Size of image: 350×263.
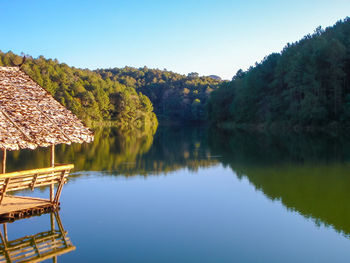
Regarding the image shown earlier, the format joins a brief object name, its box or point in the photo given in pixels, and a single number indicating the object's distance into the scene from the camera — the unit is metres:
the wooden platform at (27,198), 9.34
